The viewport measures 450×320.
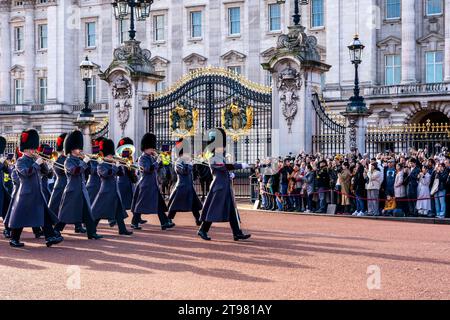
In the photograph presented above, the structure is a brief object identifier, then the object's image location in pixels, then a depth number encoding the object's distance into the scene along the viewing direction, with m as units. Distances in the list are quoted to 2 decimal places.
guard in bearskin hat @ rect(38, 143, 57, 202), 12.25
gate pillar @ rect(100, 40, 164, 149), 21.94
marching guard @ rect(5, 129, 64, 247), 11.43
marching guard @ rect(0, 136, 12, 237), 14.43
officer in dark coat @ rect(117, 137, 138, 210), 15.34
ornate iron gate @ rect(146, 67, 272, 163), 20.48
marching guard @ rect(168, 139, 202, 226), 14.38
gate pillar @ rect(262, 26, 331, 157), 18.84
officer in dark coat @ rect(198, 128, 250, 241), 11.83
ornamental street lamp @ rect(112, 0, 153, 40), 20.59
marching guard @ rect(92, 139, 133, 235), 13.17
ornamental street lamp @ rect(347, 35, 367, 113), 18.91
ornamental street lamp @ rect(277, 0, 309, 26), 18.71
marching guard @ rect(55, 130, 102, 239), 12.45
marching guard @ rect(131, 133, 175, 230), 13.98
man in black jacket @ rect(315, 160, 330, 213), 17.91
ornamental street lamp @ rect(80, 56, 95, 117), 23.87
